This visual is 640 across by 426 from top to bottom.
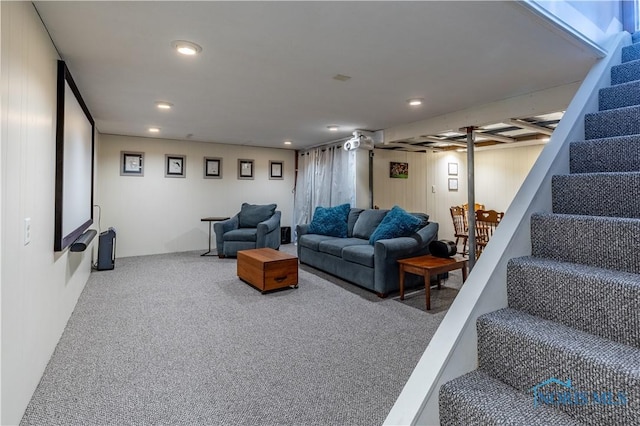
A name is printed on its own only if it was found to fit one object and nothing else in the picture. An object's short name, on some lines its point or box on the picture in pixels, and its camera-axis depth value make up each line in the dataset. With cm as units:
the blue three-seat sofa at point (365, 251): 348
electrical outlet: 165
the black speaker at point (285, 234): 714
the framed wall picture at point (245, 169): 666
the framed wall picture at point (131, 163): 557
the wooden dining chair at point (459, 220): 601
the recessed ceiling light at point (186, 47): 219
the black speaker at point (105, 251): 456
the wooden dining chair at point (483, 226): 512
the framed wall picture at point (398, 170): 616
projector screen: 226
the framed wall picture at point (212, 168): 632
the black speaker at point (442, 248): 355
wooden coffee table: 355
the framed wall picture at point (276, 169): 704
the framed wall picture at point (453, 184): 705
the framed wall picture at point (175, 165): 595
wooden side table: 310
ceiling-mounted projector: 521
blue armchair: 536
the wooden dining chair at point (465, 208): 604
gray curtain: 570
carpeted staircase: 88
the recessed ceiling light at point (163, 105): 366
